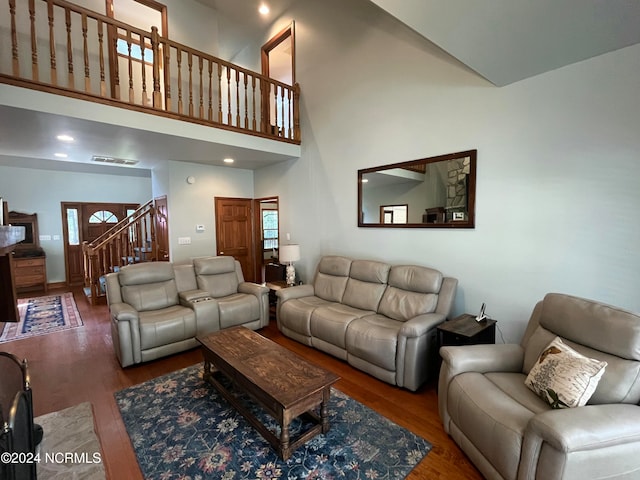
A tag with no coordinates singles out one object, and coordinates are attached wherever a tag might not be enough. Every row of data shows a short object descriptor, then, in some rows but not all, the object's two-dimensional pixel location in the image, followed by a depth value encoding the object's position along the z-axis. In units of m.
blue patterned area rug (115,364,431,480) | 1.82
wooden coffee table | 1.87
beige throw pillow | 1.62
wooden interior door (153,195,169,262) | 5.25
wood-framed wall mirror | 3.07
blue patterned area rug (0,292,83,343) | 4.08
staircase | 5.44
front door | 6.81
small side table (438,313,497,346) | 2.49
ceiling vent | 5.30
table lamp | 4.52
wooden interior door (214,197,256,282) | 5.64
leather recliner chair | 1.36
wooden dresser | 5.97
